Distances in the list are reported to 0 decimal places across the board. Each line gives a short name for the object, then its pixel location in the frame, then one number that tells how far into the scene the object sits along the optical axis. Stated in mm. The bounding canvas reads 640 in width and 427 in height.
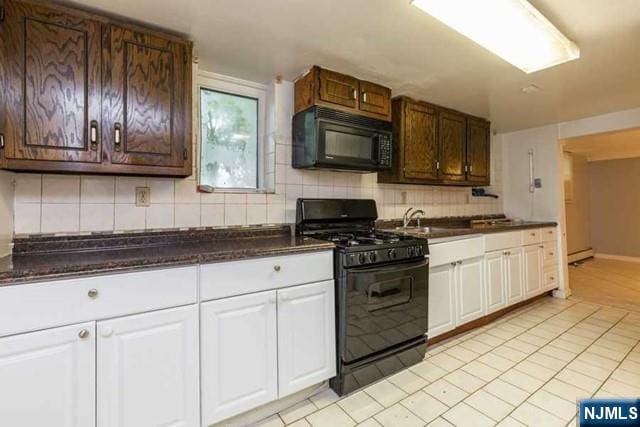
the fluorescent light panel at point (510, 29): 1426
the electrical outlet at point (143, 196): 1850
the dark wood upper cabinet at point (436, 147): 2789
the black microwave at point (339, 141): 2146
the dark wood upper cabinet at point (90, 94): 1355
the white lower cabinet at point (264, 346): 1473
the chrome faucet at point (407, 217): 3081
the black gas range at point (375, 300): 1832
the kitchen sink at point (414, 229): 2908
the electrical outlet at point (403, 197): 3139
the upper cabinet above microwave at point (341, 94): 2148
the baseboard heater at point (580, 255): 5710
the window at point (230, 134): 2215
